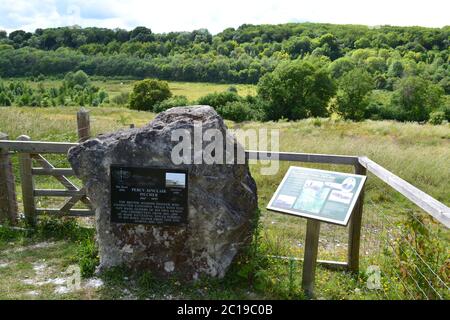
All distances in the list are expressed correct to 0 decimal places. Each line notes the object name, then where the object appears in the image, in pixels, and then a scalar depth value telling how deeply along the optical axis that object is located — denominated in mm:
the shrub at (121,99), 86862
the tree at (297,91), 70750
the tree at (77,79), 111412
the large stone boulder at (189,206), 5359
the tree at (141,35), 163125
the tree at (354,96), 70625
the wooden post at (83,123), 7918
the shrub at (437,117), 61731
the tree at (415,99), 72562
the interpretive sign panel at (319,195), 4598
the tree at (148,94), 74875
